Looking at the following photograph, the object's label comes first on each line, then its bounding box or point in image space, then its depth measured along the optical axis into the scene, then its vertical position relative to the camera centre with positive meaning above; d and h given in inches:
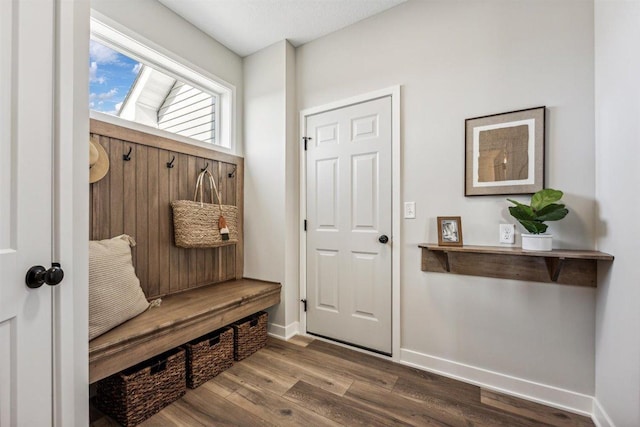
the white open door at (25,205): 32.9 +0.8
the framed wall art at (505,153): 65.7 +14.9
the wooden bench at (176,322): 53.4 -26.7
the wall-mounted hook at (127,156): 74.1 +14.8
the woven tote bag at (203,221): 83.0 -3.0
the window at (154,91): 73.2 +38.6
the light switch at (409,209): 81.7 +0.7
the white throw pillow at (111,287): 55.7 -16.5
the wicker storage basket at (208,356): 71.5 -39.4
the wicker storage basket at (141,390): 57.6 -39.2
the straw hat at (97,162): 64.2 +11.8
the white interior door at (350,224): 87.2 -4.1
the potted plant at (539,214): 58.4 -0.4
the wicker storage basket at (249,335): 84.5 -39.3
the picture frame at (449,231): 73.1 -5.0
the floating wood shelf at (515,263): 60.1 -12.7
